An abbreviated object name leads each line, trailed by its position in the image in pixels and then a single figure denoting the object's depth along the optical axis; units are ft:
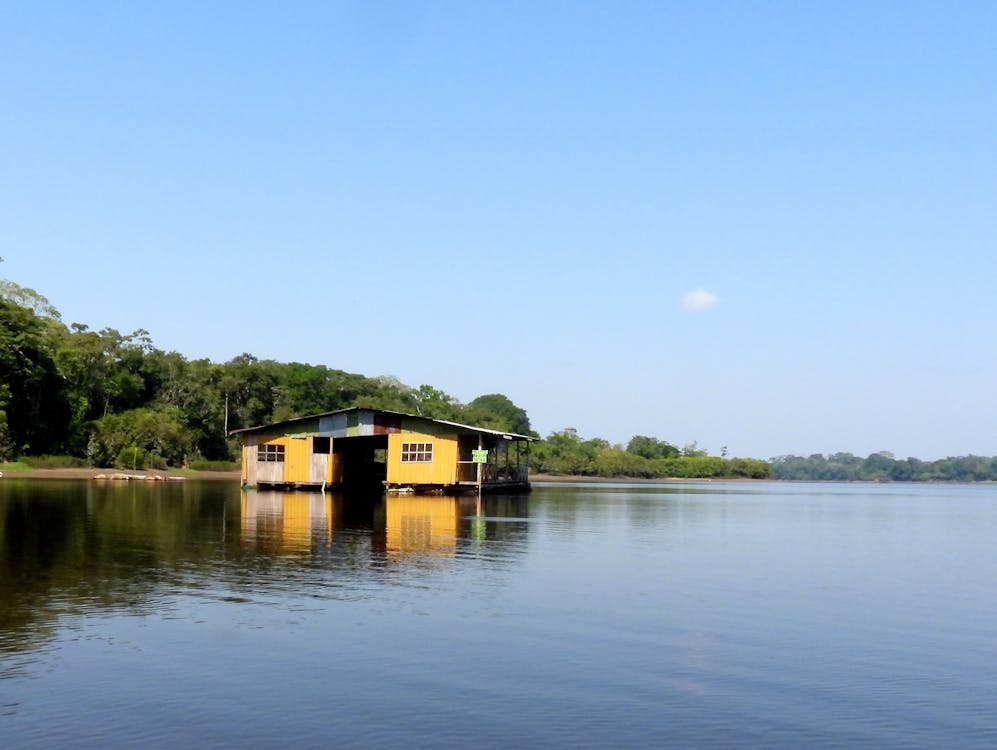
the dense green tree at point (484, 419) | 469.16
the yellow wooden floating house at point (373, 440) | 203.51
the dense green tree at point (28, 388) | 265.75
